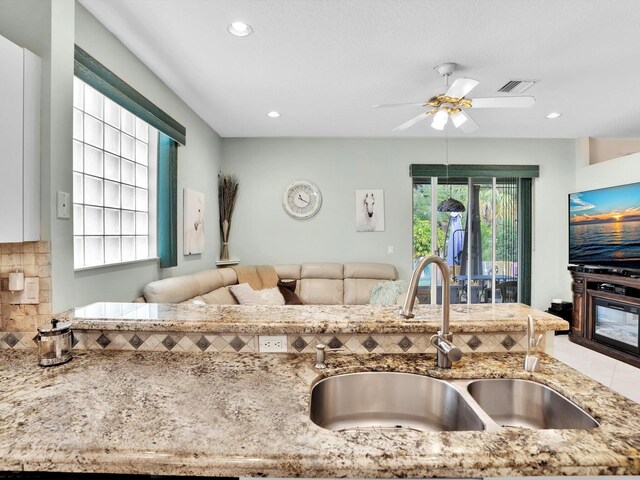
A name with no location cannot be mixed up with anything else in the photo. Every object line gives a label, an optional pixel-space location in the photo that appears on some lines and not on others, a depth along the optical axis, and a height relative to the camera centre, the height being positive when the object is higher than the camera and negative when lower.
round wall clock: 5.02 +0.60
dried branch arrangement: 4.82 +0.50
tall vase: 4.82 +0.02
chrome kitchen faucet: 1.18 -0.22
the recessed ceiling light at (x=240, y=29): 2.25 +1.34
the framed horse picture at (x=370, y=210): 5.03 +0.45
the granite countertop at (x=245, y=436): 0.74 -0.43
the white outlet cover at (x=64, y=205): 1.61 +0.17
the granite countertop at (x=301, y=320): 1.35 -0.30
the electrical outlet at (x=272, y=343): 1.36 -0.38
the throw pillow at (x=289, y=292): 4.40 -0.61
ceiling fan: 2.55 +1.06
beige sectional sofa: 4.64 -0.47
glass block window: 2.27 +0.43
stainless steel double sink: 1.11 -0.51
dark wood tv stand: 3.85 -0.72
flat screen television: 3.98 +0.19
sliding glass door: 5.14 +0.15
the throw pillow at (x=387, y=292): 4.06 -0.57
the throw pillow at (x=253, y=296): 3.96 -0.60
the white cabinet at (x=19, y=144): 1.31 +0.37
